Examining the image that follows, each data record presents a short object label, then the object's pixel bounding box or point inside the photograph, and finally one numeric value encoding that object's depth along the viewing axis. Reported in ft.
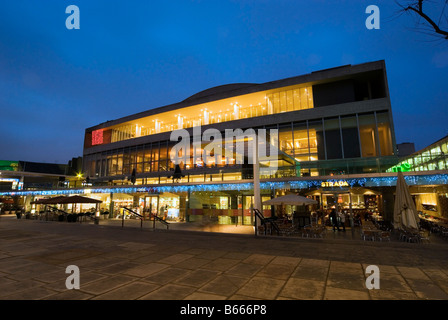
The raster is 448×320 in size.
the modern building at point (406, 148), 144.91
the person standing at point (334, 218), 45.50
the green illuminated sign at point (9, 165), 185.68
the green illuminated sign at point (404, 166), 44.12
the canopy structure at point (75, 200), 63.10
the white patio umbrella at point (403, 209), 32.94
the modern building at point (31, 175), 106.32
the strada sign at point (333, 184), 46.77
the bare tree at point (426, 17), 17.98
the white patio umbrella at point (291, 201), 40.24
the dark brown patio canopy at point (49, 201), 64.80
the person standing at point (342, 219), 45.87
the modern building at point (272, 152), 49.65
